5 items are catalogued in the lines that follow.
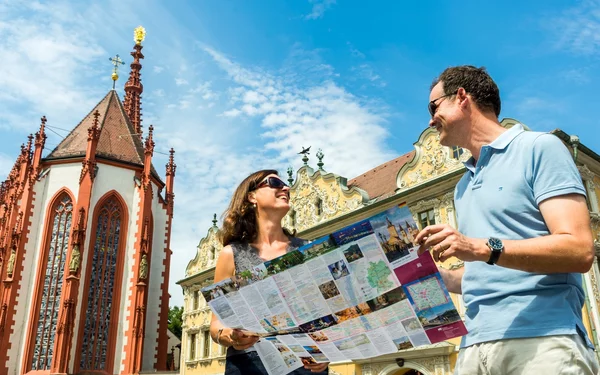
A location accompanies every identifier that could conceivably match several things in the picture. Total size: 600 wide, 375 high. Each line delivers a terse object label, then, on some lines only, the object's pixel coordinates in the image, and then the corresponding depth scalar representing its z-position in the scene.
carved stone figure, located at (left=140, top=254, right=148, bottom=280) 29.36
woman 2.92
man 1.78
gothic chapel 26.88
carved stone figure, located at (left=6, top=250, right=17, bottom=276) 27.72
